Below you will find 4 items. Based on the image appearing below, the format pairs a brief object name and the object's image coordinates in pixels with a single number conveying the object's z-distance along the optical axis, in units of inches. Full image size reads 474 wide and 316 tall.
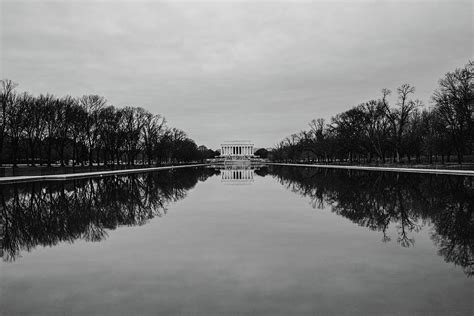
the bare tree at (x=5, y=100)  1702.8
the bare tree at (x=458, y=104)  1599.4
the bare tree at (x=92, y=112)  2212.1
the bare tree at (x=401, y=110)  2174.0
